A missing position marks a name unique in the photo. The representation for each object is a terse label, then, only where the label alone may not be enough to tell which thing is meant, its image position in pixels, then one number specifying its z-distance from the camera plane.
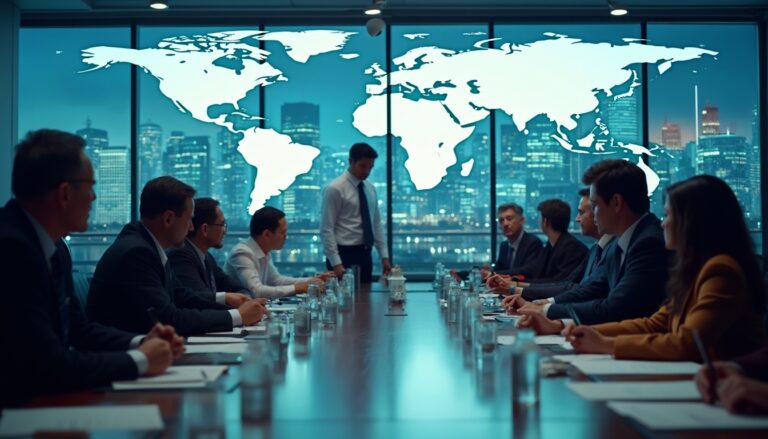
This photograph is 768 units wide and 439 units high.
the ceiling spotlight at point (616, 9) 7.16
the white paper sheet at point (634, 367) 2.28
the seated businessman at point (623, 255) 3.32
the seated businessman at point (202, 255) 4.14
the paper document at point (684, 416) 1.68
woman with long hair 2.46
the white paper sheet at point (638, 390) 1.95
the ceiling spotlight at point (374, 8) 6.91
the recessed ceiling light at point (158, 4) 6.91
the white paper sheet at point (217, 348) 2.72
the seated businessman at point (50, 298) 2.10
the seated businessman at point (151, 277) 3.15
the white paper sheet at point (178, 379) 2.12
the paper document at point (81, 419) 1.69
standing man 6.71
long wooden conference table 1.72
